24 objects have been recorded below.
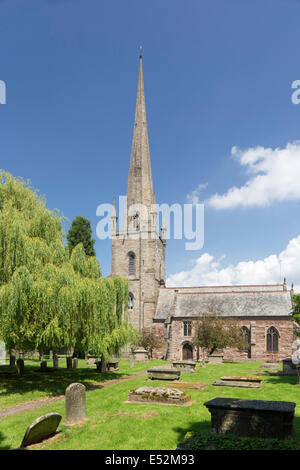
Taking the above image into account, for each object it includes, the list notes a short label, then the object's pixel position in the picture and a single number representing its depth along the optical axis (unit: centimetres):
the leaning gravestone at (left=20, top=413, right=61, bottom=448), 820
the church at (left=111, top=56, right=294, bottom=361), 3772
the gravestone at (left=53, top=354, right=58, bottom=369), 2521
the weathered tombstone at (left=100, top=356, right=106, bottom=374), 2317
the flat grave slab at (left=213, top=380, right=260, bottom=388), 1650
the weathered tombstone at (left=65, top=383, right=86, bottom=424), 1022
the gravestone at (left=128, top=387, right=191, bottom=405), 1250
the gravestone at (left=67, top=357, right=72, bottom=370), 2408
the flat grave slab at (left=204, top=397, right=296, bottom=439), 782
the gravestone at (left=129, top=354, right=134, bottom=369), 2736
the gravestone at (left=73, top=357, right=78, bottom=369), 2641
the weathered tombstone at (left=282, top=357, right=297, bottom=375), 2186
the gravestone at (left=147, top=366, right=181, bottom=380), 1865
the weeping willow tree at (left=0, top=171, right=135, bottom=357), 1474
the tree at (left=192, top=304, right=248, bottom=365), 3189
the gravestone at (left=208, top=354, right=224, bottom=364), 3043
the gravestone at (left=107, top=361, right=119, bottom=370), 2489
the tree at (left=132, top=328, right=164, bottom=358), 3744
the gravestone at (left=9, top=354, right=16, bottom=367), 2612
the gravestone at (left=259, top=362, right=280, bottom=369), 2710
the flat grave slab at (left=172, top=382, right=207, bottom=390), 1576
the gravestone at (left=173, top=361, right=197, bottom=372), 2308
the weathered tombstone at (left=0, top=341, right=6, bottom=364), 3023
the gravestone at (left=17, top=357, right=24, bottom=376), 1999
